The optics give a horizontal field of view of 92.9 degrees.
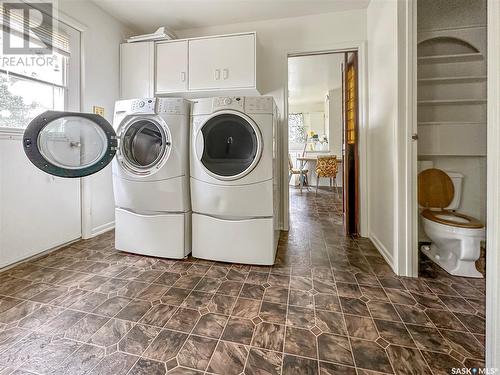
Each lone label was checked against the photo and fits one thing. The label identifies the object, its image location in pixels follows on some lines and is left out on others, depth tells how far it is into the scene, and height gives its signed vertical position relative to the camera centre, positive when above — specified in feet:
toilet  5.42 -1.03
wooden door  8.42 +0.81
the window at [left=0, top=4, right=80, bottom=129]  5.92 +2.92
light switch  8.03 +2.53
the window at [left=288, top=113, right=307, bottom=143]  23.14 +5.39
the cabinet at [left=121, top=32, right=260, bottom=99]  7.92 +4.09
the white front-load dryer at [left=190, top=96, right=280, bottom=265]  5.86 +0.13
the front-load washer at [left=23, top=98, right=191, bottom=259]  5.61 +0.58
